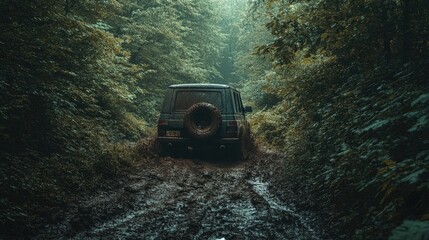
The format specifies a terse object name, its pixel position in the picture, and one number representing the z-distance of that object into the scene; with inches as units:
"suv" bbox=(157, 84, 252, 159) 357.1
